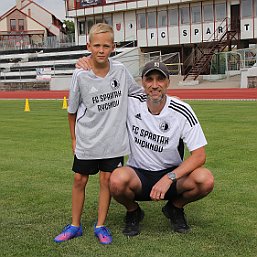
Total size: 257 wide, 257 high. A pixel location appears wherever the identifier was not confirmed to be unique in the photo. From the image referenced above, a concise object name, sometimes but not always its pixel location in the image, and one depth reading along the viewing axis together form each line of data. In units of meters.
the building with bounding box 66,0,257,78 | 41.00
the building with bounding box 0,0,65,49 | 77.88
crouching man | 4.40
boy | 4.33
